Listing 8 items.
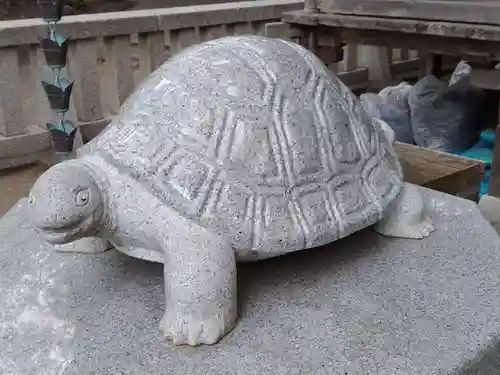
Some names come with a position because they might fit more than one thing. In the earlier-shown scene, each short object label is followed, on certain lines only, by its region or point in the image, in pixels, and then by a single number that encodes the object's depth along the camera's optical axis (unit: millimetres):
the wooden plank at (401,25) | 1946
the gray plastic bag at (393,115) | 2814
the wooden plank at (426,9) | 1982
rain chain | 1558
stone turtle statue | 923
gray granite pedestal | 923
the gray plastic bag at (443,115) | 2787
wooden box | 2041
